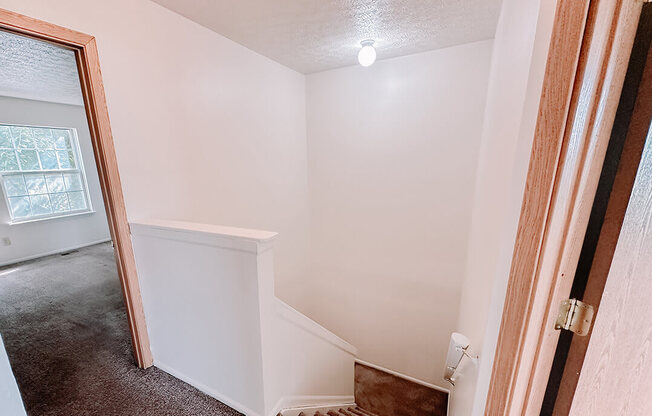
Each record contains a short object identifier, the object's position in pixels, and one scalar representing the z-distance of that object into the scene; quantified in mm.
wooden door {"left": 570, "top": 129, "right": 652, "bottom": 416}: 541
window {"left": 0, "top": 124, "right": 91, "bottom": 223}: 3748
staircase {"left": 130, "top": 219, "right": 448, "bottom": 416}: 1196
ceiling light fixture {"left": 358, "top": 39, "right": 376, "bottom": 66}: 2104
